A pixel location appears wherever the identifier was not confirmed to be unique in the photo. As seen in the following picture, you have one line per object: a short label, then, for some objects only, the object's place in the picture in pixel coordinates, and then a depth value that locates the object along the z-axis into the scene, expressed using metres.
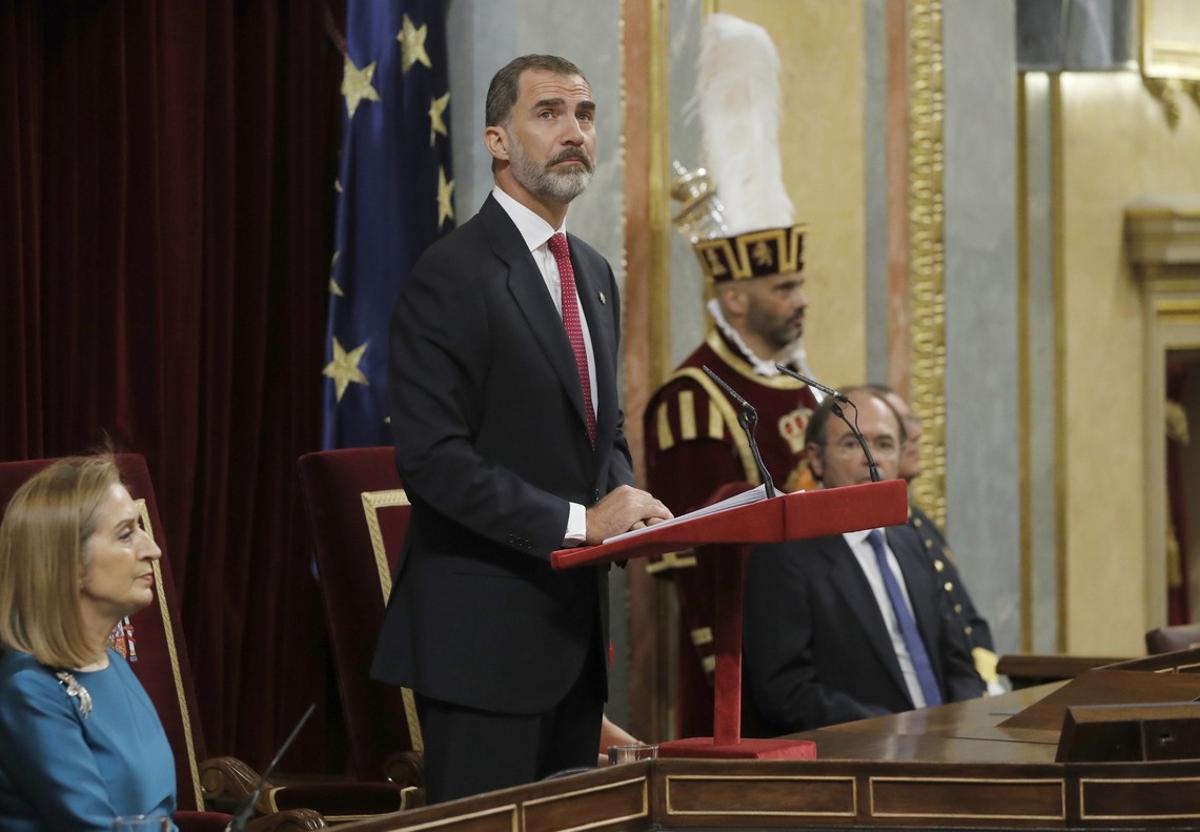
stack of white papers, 5.16
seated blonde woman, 5.23
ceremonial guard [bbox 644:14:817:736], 9.95
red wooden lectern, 5.17
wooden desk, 5.02
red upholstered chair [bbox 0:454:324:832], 6.98
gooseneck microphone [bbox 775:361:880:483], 5.32
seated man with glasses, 8.48
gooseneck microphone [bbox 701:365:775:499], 5.16
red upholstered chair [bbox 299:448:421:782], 7.50
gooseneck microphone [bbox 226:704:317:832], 4.17
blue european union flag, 8.93
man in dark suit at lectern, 5.79
